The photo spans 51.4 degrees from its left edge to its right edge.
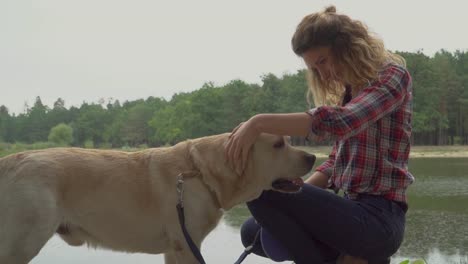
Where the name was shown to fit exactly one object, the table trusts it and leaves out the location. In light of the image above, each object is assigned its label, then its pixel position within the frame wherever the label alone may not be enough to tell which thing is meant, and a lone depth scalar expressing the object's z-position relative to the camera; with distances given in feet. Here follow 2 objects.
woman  8.27
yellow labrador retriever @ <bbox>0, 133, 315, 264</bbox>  8.89
